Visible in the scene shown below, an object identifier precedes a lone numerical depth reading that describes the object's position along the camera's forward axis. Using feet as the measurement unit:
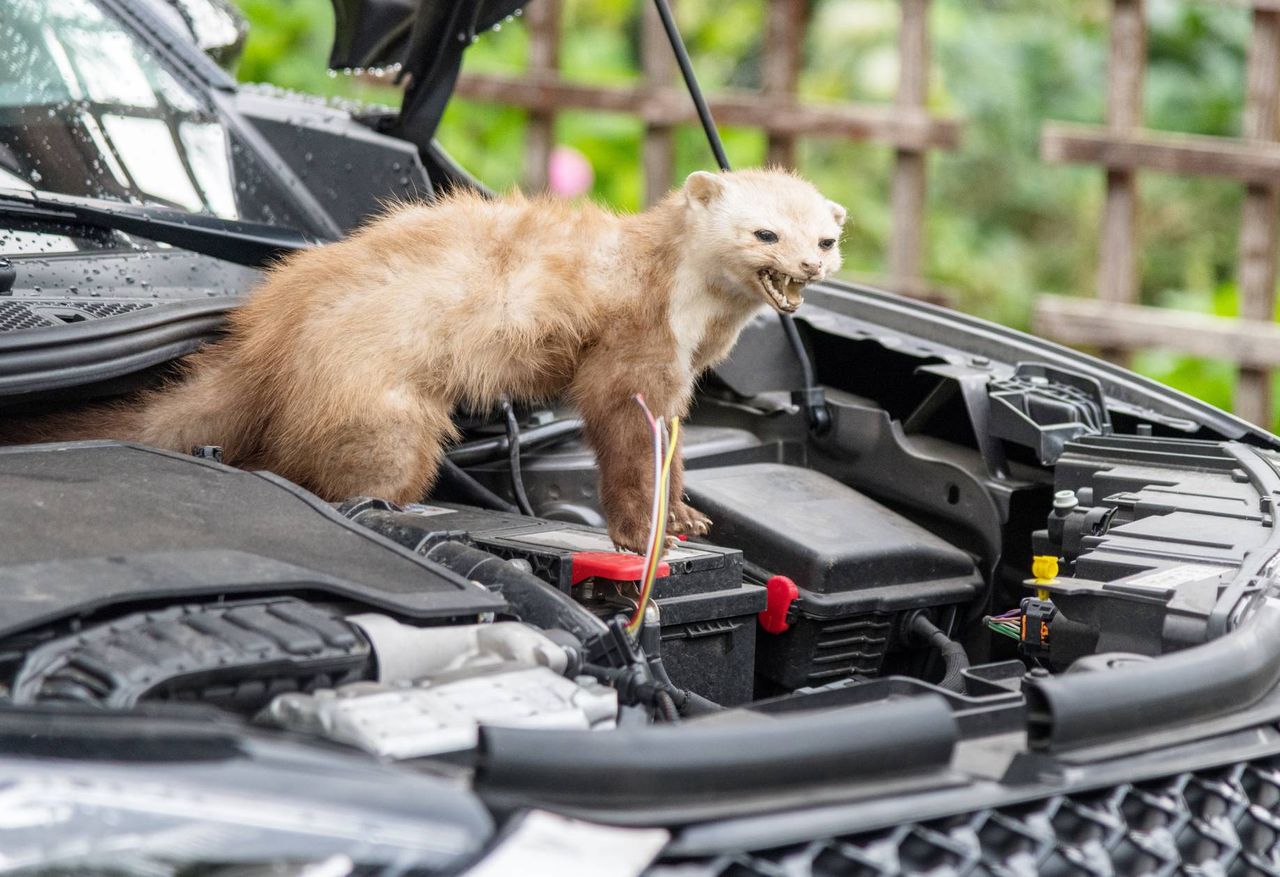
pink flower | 30.14
